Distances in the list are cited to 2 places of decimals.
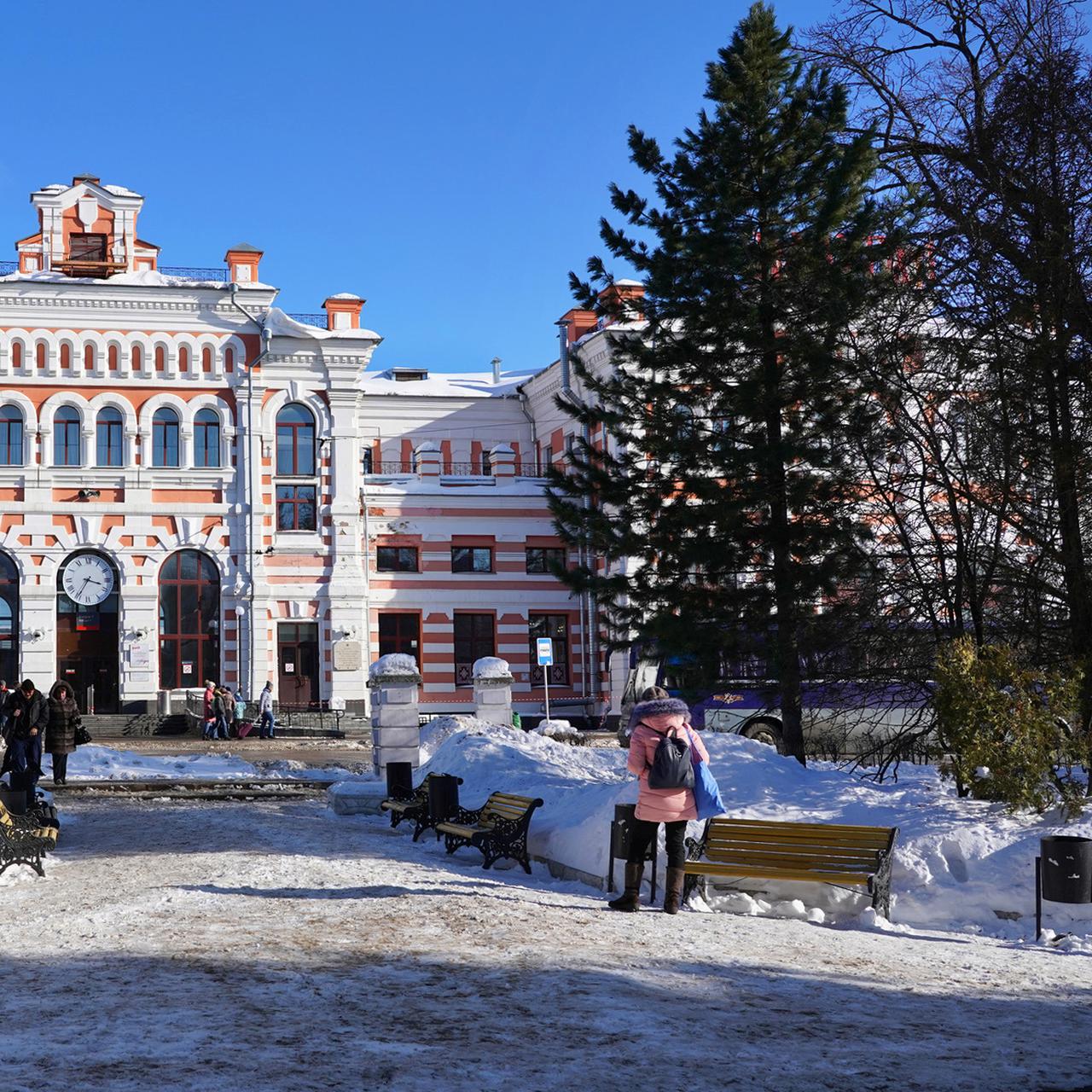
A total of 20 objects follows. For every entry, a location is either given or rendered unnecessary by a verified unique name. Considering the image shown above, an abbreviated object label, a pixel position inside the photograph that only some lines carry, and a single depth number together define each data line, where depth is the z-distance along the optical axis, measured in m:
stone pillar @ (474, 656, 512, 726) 27.34
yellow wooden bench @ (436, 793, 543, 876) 12.60
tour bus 16.59
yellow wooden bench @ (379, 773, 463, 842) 15.05
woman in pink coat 10.23
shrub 11.75
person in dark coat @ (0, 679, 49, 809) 18.78
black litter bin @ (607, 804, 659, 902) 11.07
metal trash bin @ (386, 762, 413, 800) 17.53
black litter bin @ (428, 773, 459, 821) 14.66
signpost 35.72
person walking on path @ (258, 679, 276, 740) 38.28
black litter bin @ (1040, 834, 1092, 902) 9.84
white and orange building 42.03
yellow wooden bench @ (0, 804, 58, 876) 11.84
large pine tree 17.45
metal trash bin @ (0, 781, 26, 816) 14.49
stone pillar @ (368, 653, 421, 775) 22.78
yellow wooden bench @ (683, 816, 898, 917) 10.41
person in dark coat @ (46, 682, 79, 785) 21.98
